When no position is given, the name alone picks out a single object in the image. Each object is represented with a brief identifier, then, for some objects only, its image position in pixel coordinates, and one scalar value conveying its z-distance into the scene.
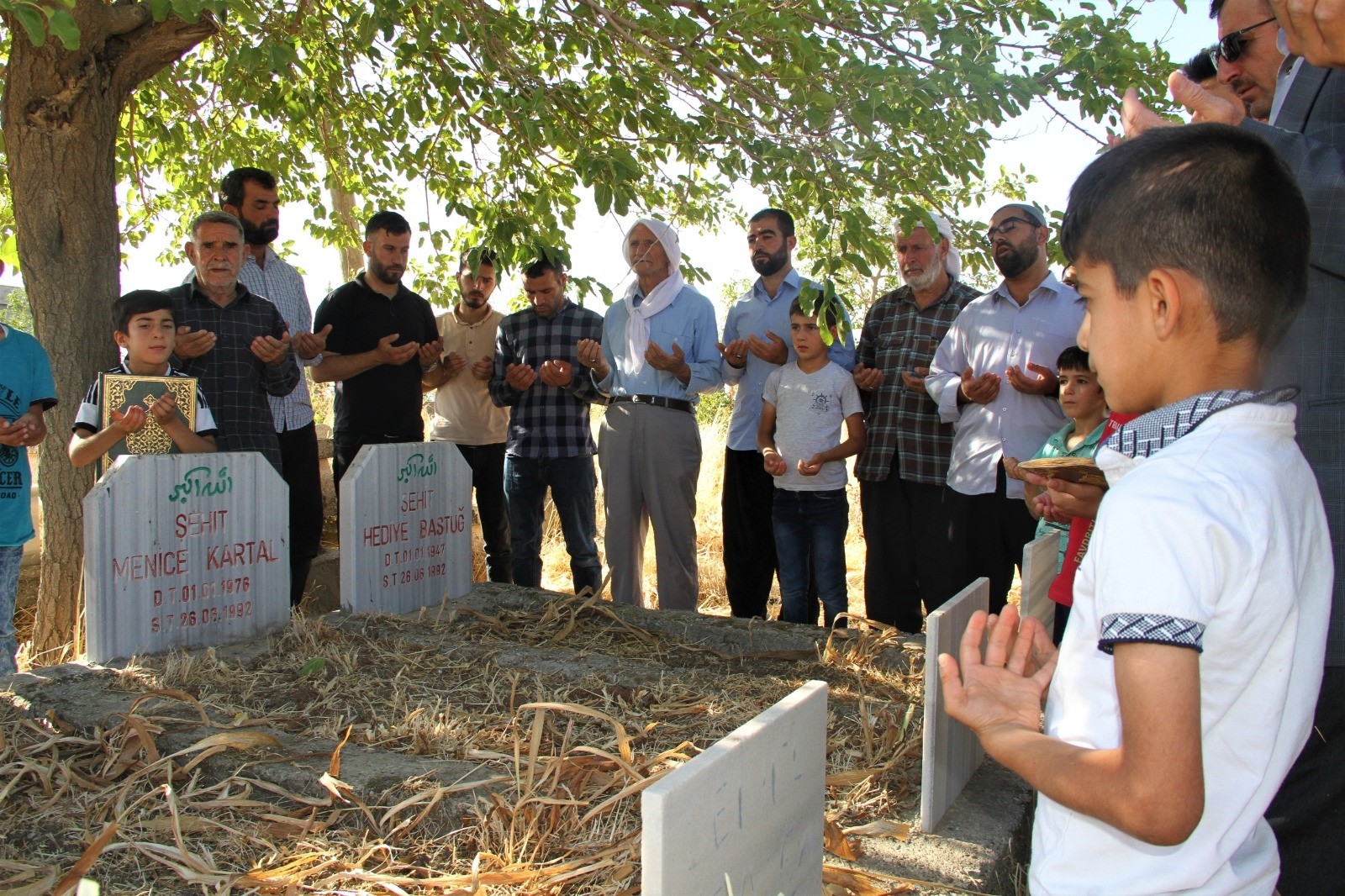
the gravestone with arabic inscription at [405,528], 4.25
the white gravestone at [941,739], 2.24
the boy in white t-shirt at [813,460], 4.89
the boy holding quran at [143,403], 3.79
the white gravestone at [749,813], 1.15
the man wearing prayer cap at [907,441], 4.71
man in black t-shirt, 5.36
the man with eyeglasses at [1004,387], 4.34
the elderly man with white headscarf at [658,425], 5.19
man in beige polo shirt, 5.91
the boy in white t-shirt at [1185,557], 0.98
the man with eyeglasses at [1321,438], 1.53
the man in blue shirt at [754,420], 5.36
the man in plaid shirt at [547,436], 5.39
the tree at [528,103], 3.31
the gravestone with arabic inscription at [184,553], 3.46
